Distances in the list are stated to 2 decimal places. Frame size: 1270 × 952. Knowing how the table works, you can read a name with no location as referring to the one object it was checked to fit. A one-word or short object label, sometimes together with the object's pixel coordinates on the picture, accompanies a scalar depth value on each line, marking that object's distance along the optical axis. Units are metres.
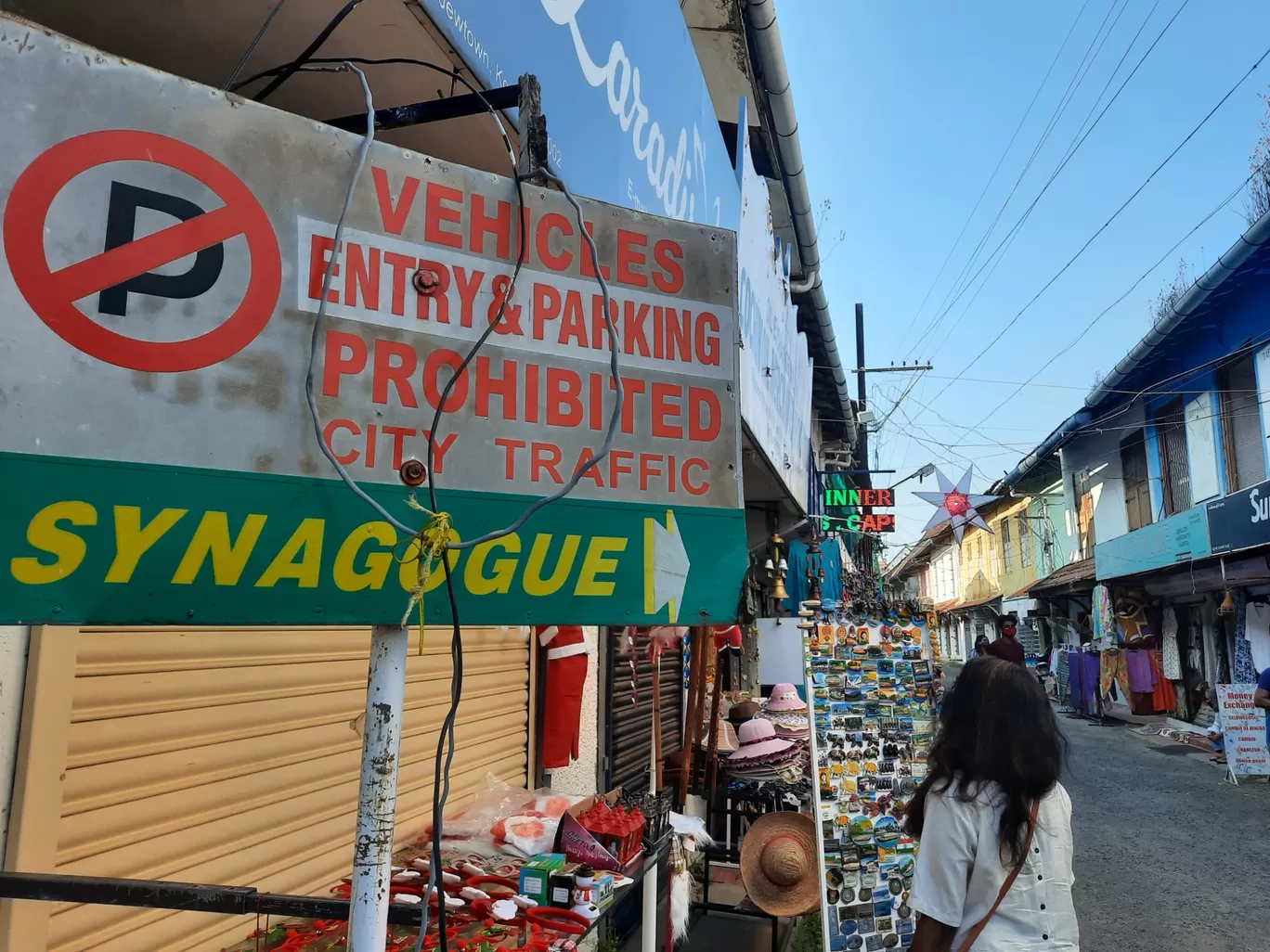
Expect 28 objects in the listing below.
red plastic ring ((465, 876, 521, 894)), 3.51
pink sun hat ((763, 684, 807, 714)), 7.84
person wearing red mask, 10.19
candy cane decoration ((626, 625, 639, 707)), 6.80
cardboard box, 3.75
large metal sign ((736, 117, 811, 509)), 5.77
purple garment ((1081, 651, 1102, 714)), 17.48
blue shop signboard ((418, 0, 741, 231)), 2.77
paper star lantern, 16.33
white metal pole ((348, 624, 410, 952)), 1.58
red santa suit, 5.36
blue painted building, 11.71
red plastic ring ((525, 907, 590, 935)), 3.23
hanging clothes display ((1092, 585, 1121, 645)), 16.52
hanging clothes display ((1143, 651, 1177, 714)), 15.31
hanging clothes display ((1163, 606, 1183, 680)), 15.19
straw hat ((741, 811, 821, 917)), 4.86
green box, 3.42
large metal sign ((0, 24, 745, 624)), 1.40
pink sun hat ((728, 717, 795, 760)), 6.22
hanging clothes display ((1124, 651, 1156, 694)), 15.36
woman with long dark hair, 2.25
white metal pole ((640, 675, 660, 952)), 3.97
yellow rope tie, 1.55
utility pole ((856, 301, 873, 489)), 22.44
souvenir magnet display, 4.44
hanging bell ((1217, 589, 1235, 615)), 12.19
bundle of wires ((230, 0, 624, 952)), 1.51
